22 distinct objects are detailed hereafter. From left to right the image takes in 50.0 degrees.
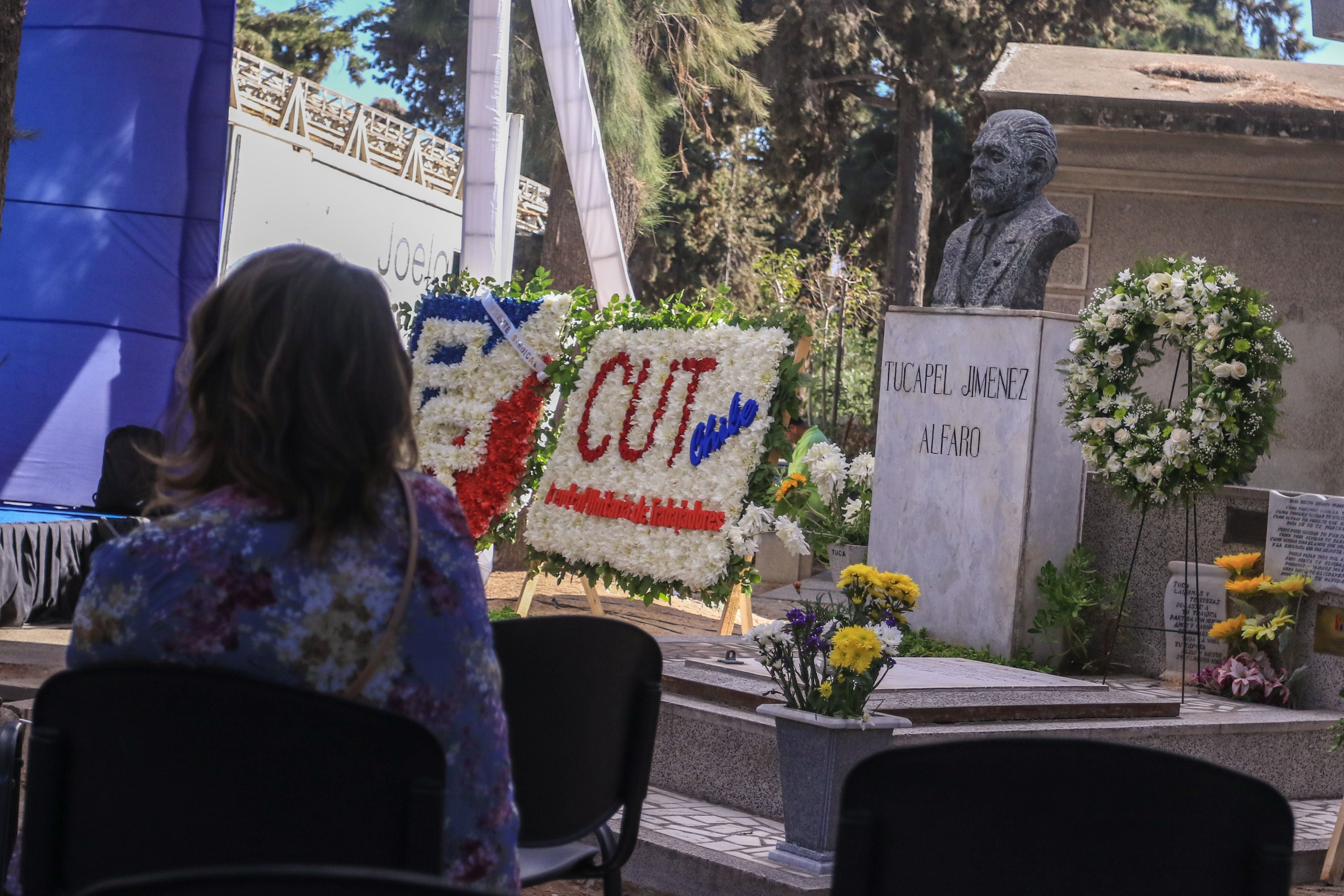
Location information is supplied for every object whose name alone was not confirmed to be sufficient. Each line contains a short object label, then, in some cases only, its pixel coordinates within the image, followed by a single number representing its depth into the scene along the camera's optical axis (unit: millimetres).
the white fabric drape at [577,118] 9711
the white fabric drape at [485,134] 9719
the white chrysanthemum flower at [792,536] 6898
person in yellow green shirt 10266
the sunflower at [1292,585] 6414
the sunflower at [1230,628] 6578
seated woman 1828
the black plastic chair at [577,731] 2600
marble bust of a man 6906
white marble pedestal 6762
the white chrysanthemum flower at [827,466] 7027
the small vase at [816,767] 4234
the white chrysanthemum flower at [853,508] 7492
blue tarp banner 10289
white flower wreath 6090
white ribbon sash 8352
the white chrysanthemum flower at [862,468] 7195
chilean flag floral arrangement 8352
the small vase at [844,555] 9133
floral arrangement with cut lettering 7207
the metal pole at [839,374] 21156
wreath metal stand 6355
